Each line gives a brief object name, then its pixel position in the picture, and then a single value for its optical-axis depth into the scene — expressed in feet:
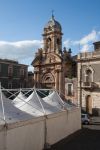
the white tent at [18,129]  20.26
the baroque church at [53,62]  74.99
